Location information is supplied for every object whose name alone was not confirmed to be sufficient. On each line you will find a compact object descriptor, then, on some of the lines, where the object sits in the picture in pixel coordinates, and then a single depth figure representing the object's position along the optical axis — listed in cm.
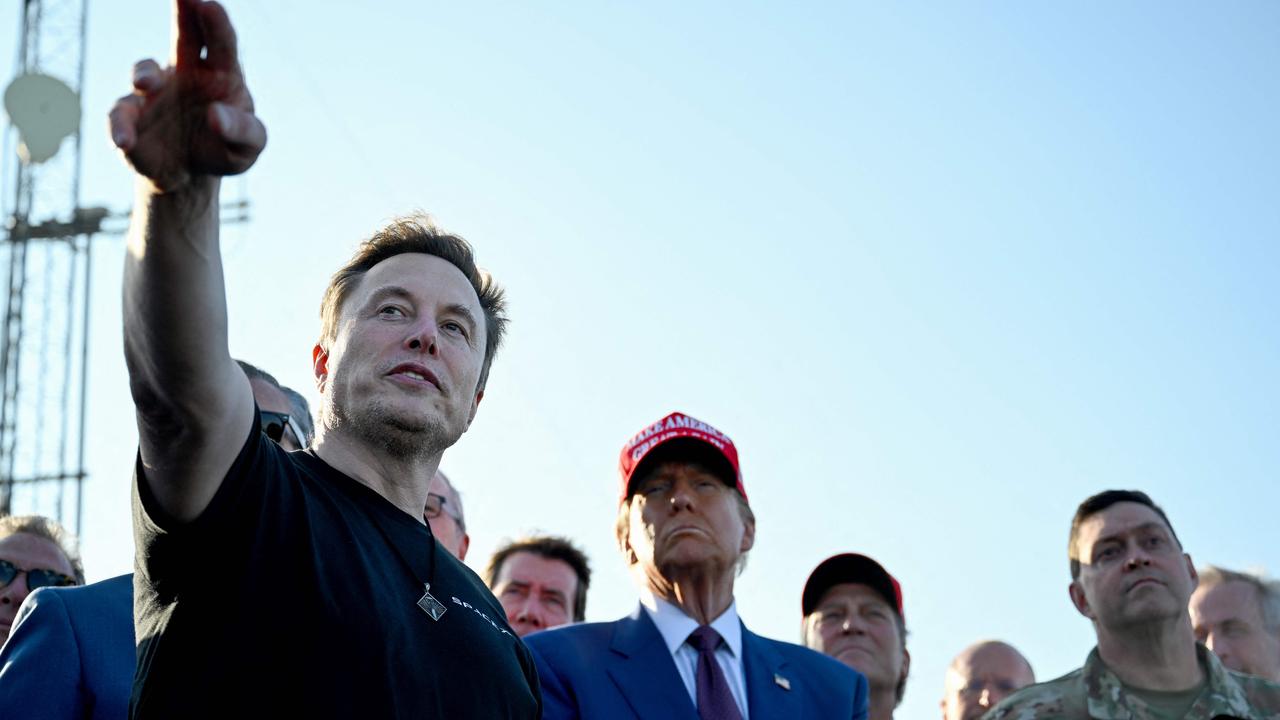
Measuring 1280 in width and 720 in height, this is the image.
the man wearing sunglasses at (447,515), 552
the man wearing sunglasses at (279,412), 388
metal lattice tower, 1966
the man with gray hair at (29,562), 426
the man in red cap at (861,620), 571
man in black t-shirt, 205
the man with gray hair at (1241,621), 625
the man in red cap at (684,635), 429
